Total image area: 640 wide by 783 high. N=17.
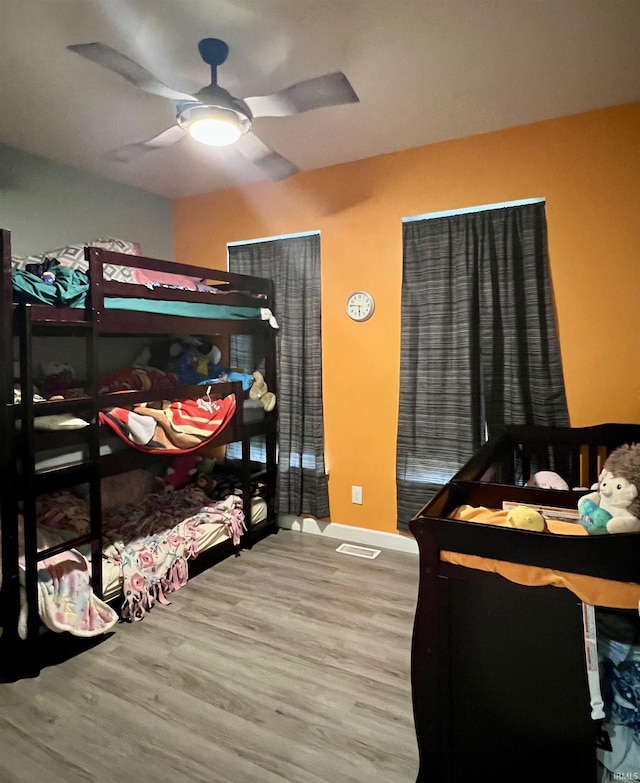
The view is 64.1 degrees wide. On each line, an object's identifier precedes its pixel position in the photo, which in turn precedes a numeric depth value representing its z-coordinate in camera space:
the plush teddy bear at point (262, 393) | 3.54
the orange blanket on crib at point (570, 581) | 1.26
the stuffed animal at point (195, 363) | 3.43
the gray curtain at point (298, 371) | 3.54
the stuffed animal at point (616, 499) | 1.34
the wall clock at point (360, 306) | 3.36
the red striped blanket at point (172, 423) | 2.50
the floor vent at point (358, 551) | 3.31
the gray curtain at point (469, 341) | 2.81
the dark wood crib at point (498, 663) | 1.35
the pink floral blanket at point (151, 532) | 2.60
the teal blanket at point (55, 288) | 2.13
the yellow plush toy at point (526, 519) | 1.49
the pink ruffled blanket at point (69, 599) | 2.16
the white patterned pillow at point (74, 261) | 2.70
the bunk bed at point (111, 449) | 2.11
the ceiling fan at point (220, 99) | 1.73
